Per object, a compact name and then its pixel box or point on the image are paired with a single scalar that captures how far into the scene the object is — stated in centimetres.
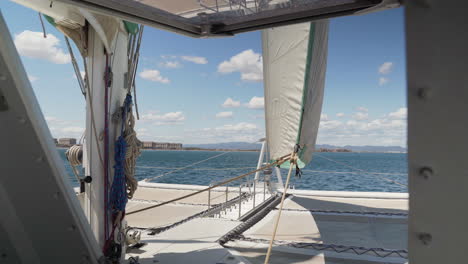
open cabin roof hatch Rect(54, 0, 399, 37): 158
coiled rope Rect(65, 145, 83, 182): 316
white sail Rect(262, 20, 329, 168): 434
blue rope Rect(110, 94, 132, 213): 303
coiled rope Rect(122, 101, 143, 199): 314
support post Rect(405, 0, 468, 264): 93
